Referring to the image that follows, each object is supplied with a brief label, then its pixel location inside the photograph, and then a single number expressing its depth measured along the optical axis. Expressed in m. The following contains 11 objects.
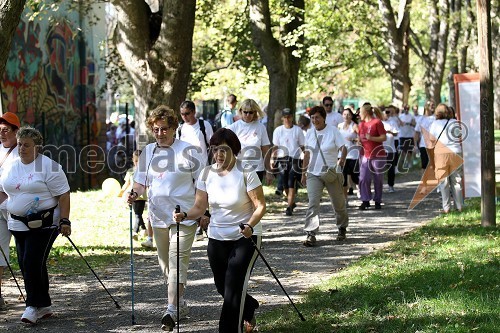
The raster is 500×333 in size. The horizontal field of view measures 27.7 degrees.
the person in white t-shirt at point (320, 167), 13.80
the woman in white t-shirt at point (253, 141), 15.41
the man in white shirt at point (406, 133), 30.21
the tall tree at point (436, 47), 36.69
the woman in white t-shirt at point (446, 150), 16.48
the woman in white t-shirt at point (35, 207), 9.06
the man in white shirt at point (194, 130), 13.97
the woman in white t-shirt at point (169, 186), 8.80
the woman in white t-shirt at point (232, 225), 7.62
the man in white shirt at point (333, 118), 21.16
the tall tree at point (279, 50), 25.19
